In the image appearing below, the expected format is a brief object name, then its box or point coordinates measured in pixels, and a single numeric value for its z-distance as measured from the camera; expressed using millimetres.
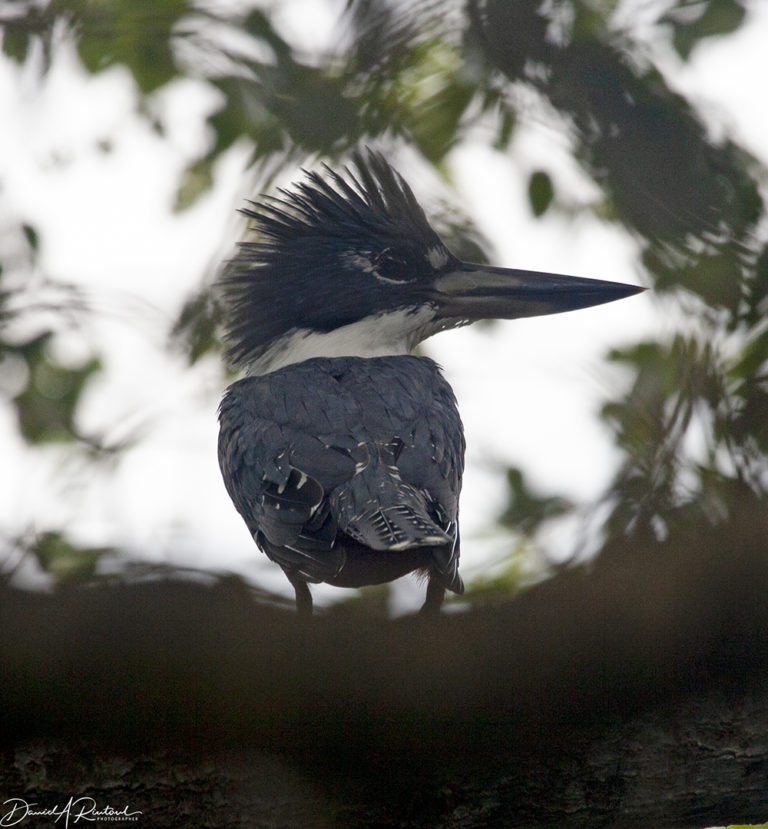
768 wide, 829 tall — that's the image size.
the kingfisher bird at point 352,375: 5684
